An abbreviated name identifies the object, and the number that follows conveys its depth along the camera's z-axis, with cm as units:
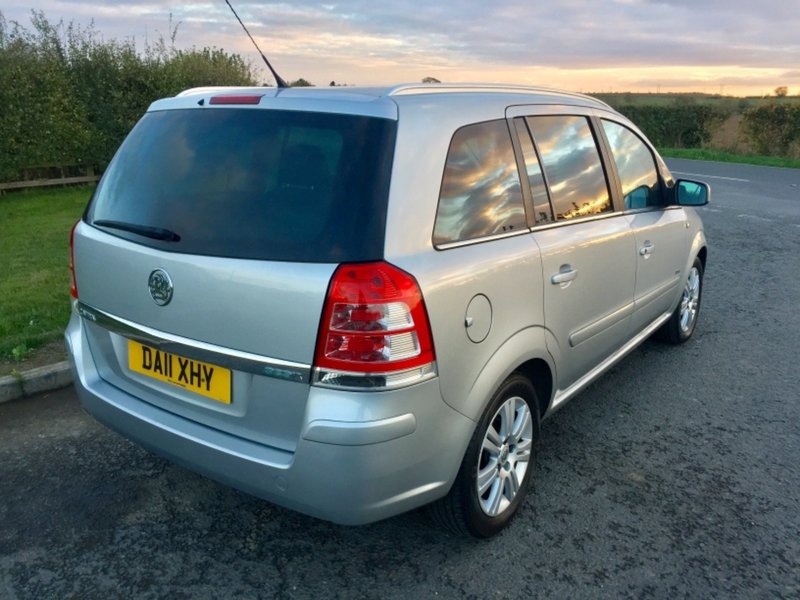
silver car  228
